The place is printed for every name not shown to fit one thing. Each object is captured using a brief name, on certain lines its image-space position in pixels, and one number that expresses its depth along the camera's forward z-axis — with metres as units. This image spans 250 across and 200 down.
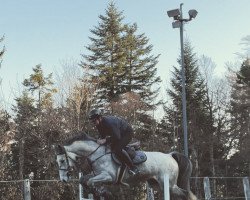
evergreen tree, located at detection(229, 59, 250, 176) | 35.75
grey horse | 9.86
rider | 9.88
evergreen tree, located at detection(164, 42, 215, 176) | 39.16
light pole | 16.95
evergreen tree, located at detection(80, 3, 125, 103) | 38.44
